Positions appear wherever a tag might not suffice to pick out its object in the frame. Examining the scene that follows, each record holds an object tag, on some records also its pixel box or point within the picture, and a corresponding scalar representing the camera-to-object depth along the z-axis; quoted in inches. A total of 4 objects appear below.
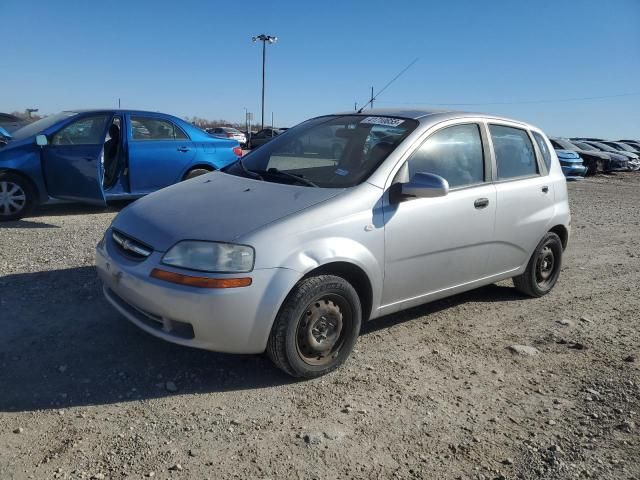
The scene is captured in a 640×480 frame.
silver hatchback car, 118.3
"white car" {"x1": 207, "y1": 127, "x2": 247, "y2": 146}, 1288.4
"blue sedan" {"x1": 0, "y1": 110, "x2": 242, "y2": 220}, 277.3
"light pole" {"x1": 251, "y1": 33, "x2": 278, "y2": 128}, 1686.3
